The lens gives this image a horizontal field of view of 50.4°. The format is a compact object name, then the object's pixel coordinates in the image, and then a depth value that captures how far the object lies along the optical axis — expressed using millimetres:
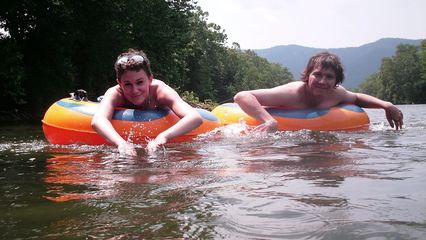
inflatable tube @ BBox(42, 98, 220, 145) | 5168
